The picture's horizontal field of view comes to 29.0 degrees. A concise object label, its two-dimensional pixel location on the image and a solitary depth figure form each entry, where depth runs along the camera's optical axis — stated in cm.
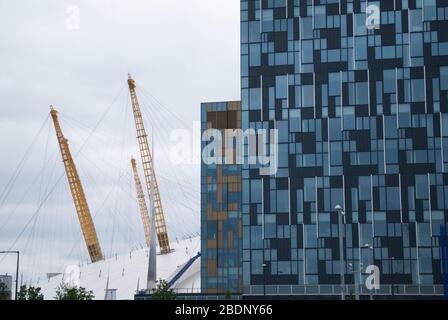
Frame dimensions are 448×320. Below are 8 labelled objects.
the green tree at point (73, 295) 8981
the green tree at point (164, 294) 9091
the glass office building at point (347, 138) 10756
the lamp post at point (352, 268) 10619
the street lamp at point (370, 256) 10451
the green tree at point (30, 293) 9206
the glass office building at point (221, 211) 13088
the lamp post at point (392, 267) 10472
